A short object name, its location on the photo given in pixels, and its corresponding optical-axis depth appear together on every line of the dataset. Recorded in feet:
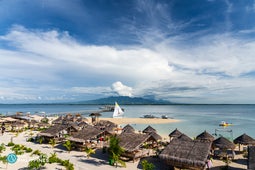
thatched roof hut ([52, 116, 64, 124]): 132.54
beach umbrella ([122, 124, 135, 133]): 95.83
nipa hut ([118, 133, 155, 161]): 58.08
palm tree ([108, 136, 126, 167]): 54.39
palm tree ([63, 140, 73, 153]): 67.39
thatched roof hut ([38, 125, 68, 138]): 80.65
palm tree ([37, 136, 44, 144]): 81.00
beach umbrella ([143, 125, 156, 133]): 95.36
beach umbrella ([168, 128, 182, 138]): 85.91
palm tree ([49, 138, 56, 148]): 75.31
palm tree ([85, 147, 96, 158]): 61.77
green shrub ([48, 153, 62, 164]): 52.71
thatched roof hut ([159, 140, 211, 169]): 47.24
